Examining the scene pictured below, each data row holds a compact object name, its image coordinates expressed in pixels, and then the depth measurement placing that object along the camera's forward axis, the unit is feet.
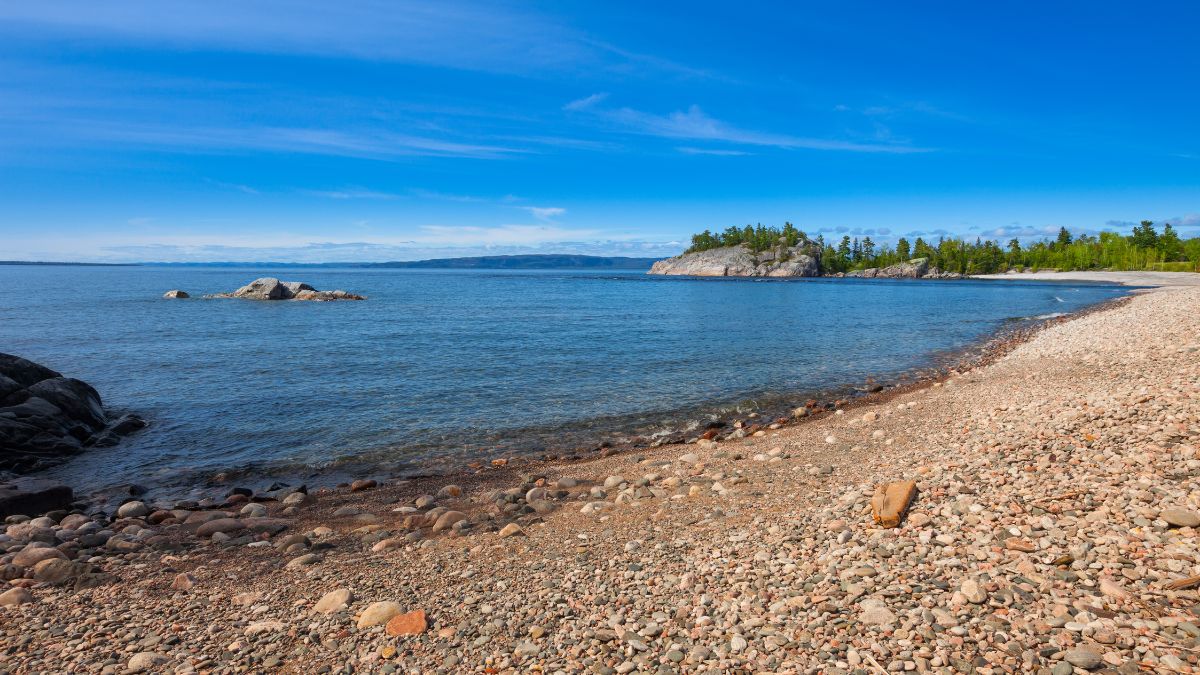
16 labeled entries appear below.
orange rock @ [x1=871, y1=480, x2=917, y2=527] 25.67
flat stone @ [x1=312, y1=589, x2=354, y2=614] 23.15
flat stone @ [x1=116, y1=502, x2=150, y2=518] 38.11
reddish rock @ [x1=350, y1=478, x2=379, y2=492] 43.62
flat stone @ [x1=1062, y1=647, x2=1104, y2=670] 15.67
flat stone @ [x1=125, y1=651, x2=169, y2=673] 19.54
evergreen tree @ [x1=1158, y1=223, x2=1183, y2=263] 568.41
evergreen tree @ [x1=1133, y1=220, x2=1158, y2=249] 580.71
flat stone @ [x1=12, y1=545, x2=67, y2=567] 27.84
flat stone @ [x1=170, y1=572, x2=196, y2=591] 26.12
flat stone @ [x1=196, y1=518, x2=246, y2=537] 34.22
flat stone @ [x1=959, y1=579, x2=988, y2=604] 19.01
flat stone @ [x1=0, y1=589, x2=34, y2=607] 24.06
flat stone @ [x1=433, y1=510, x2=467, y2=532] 33.40
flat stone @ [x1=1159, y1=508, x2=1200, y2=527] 21.50
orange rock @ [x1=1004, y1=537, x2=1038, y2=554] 21.63
